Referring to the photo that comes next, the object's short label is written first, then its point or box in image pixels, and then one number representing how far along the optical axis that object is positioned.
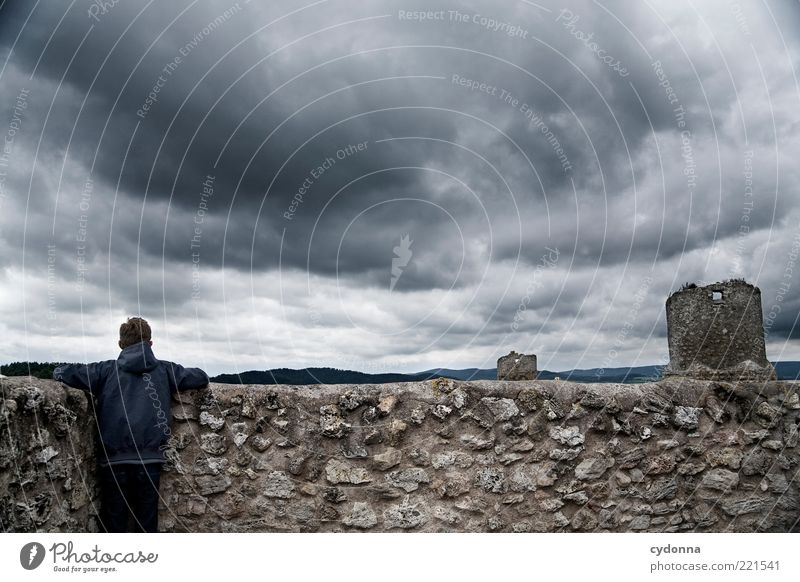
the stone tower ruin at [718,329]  10.58
